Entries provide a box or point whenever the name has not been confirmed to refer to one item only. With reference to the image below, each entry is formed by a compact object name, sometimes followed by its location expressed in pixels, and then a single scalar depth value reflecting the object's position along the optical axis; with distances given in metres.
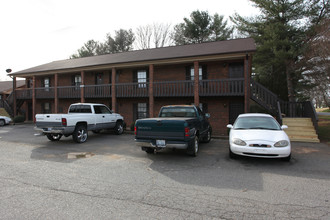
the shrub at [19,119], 19.41
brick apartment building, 12.94
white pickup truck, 8.70
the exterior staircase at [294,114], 10.03
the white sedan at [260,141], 5.63
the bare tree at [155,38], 36.47
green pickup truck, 6.05
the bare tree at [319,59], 11.31
